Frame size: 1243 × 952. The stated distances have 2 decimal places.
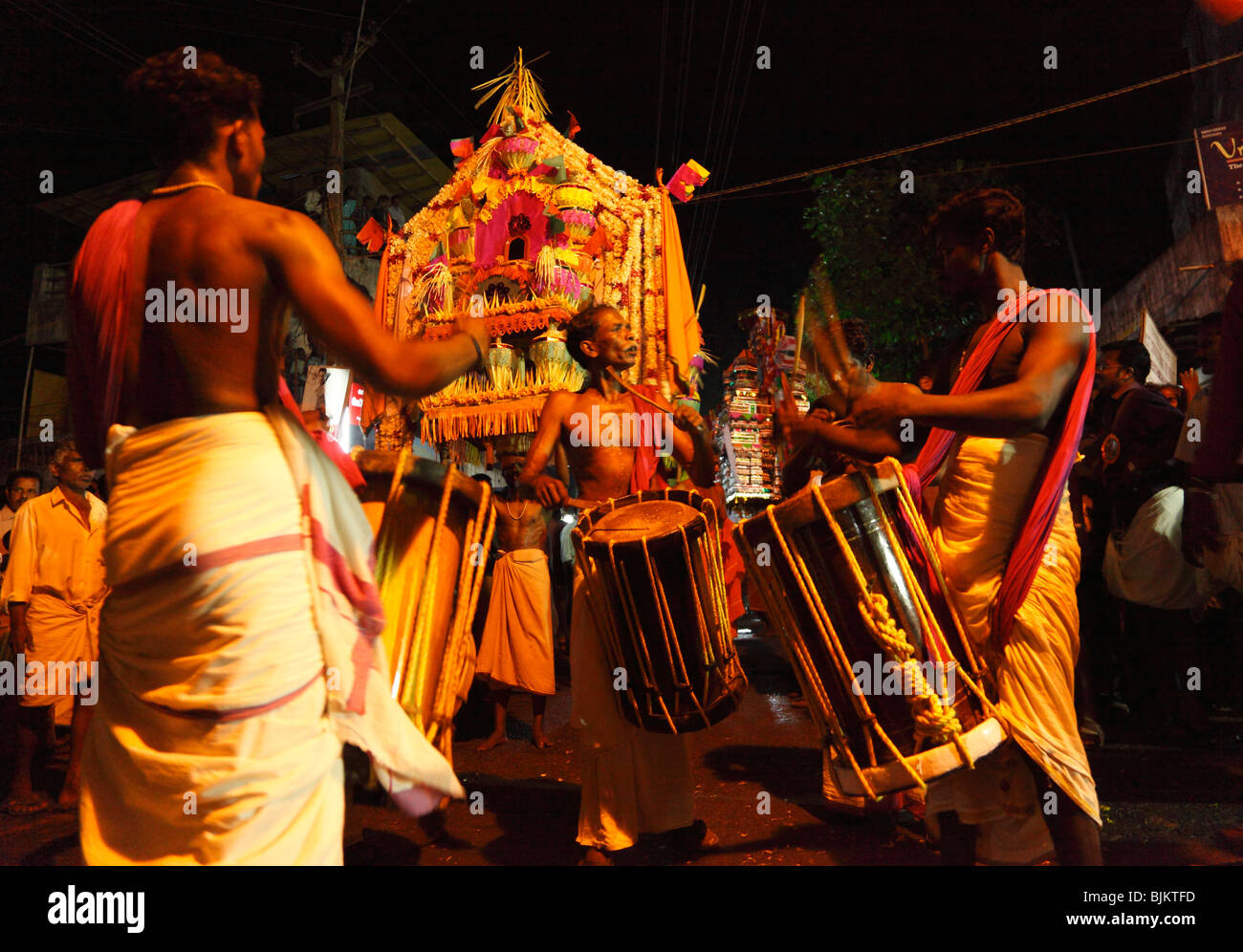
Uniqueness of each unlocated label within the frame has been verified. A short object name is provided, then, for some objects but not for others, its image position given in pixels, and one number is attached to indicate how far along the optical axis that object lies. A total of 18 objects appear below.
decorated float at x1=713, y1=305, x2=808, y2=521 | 14.04
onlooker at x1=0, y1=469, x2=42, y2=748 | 4.85
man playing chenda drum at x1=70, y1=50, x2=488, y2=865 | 1.45
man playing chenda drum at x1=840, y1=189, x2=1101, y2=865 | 2.12
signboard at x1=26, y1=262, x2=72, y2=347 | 19.00
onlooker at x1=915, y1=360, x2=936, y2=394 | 4.53
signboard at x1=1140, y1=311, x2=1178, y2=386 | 8.90
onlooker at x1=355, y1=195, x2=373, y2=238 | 17.95
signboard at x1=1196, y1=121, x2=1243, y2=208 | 10.24
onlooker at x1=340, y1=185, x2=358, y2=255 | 17.77
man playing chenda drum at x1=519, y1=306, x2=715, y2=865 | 3.09
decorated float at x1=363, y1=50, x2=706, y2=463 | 8.47
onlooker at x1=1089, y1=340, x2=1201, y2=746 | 5.02
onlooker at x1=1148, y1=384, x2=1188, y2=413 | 6.47
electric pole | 13.51
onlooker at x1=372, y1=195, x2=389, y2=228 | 18.02
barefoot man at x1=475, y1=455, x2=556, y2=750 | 5.73
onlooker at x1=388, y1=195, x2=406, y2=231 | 18.03
